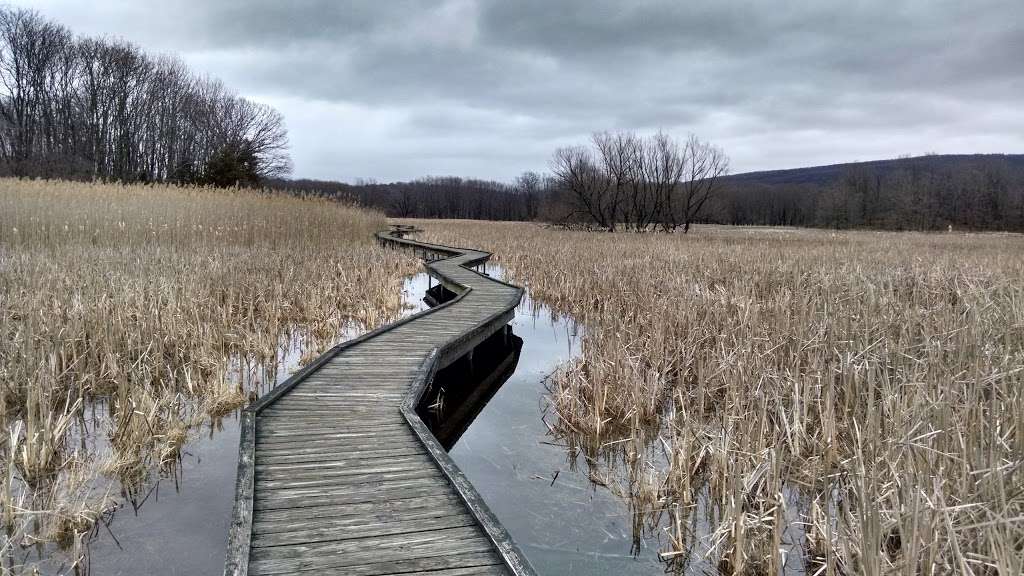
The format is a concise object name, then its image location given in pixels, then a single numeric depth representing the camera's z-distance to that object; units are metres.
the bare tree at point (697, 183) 34.94
